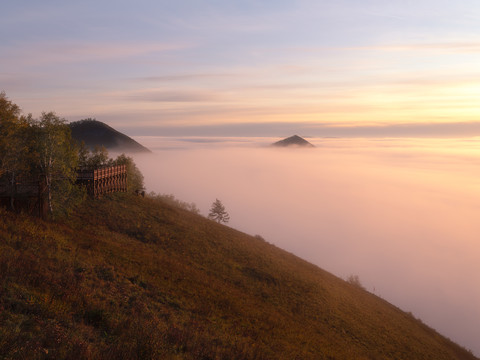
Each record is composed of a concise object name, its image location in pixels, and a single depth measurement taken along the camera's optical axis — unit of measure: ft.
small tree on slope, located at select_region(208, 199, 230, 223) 334.65
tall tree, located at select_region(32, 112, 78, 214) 85.35
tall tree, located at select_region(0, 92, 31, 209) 76.69
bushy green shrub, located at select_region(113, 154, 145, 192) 167.43
